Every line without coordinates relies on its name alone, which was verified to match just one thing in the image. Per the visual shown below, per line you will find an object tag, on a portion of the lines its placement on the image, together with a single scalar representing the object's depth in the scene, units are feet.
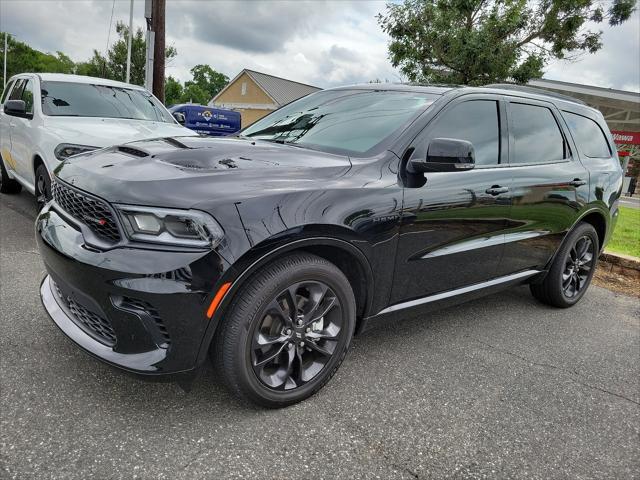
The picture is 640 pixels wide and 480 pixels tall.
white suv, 15.84
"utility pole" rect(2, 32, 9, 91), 169.68
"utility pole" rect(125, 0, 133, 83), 83.96
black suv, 6.48
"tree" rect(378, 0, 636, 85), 32.19
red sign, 96.02
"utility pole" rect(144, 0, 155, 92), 29.32
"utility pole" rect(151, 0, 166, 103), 29.69
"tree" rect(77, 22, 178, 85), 115.14
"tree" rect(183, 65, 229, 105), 298.95
